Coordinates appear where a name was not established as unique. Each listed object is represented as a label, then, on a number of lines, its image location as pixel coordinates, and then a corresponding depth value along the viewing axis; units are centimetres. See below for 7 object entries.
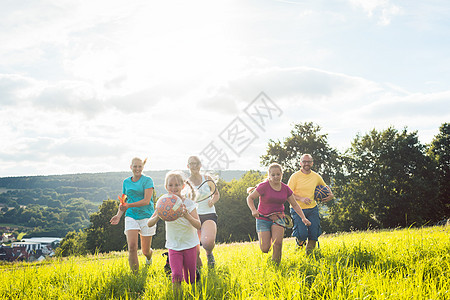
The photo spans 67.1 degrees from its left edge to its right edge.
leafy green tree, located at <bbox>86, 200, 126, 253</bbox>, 3966
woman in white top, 651
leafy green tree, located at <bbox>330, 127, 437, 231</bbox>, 3416
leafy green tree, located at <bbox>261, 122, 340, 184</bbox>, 3503
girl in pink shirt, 618
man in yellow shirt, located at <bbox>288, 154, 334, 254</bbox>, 738
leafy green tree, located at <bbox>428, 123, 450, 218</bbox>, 3738
